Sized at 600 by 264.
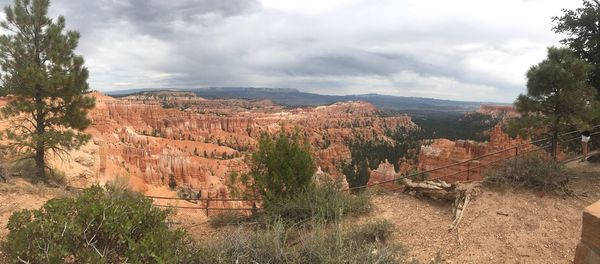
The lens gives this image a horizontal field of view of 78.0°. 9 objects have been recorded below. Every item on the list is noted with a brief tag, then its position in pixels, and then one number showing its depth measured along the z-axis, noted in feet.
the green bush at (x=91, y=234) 14.08
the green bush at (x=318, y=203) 24.79
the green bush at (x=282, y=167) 27.30
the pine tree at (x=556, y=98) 28.89
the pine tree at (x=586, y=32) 34.35
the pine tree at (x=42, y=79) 38.40
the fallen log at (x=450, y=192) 24.43
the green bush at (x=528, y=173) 26.23
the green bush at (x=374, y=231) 20.52
